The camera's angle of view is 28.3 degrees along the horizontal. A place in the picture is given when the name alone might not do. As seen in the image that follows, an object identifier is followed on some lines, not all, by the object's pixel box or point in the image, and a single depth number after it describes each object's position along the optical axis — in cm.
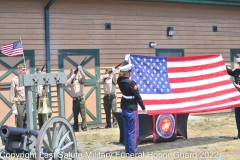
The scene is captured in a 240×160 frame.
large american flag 928
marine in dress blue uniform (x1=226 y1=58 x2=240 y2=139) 998
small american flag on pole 1134
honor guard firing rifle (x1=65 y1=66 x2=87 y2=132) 1262
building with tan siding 1259
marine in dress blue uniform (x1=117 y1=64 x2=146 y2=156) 848
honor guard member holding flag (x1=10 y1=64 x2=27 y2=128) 1106
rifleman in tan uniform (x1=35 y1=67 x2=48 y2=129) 1211
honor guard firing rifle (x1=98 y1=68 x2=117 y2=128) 1314
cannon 653
